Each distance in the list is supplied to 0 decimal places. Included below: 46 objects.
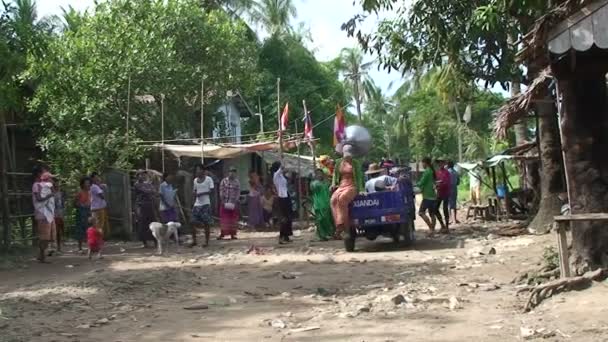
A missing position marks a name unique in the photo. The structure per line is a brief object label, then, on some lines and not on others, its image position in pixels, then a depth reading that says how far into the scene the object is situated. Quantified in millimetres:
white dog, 12492
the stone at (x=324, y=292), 7957
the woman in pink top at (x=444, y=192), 15203
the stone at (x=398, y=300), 7043
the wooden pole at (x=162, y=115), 19734
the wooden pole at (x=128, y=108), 17562
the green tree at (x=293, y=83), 38500
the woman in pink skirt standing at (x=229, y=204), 15664
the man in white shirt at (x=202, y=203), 14250
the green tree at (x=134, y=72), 20812
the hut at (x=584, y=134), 6949
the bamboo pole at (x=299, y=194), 20250
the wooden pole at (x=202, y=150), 19234
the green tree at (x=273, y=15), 38894
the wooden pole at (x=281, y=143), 19156
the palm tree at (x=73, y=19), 25206
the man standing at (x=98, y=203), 13617
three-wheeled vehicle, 11930
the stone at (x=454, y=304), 6734
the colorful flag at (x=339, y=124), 17812
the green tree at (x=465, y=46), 12812
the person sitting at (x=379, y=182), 12305
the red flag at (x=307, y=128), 21023
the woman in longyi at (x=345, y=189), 11906
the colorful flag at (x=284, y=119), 20855
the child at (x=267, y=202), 19506
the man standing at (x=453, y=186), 17475
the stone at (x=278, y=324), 6363
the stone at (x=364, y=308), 6750
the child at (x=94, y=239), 12289
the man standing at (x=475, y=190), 23478
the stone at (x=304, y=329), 6129
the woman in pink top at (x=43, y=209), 11969
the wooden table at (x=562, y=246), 6689
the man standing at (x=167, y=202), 14617
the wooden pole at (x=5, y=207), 13609
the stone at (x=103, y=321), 6816
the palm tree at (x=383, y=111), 67312
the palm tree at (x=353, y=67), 54500
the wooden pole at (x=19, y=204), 14953
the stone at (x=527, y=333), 5465
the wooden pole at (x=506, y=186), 18730
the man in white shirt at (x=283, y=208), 14203
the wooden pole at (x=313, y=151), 19259
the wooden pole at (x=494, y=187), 19661
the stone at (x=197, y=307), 7379
